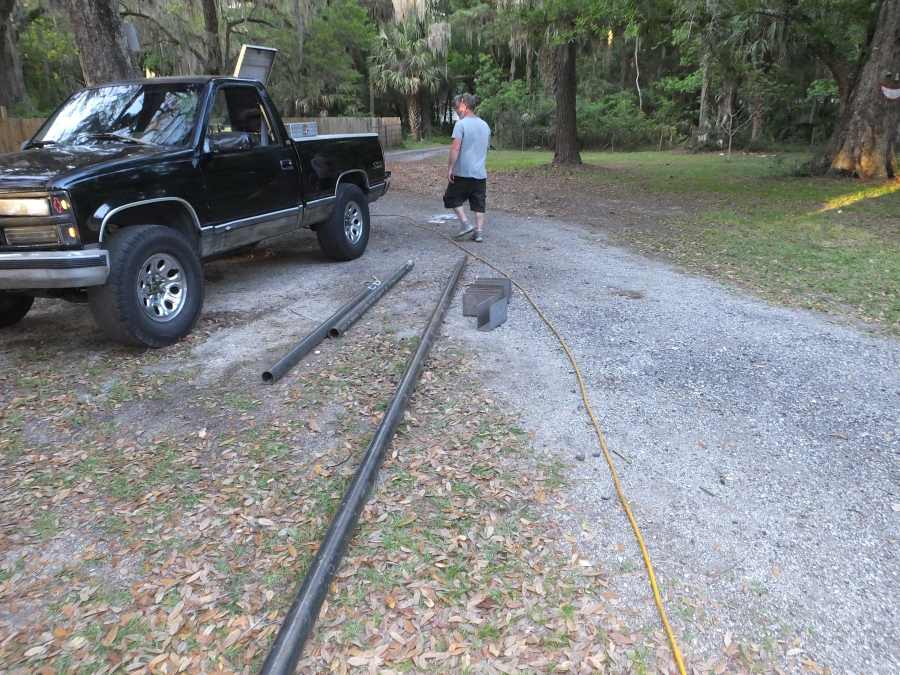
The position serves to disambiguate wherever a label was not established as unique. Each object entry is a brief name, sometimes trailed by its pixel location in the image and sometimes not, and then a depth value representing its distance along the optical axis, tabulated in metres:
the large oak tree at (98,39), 8.42
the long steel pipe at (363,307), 5.21
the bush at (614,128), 33.25
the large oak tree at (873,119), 13.97
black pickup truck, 4.27
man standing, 8.02
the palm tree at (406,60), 38.34
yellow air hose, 2.29
